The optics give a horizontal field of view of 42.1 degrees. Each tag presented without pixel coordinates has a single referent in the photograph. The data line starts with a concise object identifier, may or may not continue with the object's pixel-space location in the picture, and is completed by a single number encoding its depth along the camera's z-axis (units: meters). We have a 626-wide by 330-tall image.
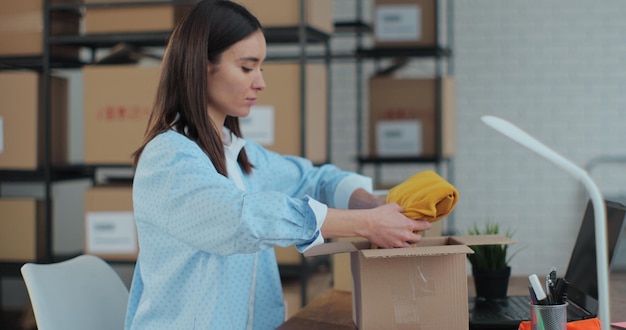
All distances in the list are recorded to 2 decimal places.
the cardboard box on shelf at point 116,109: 3.27
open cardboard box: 1.49
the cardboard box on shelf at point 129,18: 3.35
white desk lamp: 1.12
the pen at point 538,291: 1.40
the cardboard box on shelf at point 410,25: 3.94
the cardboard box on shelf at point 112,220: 3.26
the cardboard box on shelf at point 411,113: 3.94
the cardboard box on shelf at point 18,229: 3.38
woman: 1.49
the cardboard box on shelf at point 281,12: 3.23
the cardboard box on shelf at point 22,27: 3.45
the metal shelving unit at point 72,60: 3.23
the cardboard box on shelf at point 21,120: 3.38
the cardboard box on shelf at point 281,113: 3.20
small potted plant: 1.92
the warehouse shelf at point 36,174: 3.43
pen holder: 1.38
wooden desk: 1.75
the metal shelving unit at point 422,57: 3.90
